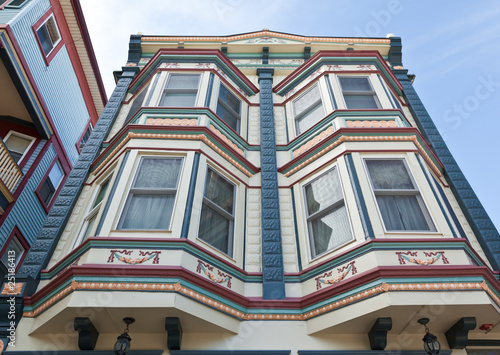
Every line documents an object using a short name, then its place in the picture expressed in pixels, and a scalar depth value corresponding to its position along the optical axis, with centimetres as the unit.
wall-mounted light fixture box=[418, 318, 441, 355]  527
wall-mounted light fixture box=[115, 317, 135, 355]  523
